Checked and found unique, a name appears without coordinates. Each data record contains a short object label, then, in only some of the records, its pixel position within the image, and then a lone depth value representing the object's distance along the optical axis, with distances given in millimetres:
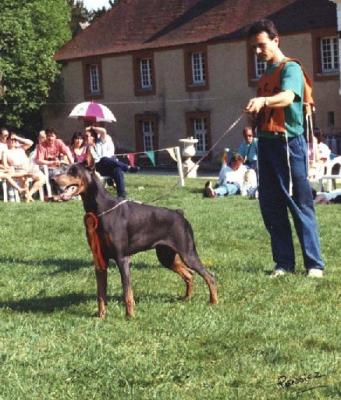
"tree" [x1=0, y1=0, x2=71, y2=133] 44312
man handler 8148
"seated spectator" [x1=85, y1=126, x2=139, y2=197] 17891
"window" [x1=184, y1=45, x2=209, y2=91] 42000
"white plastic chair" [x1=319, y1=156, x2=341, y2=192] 19117
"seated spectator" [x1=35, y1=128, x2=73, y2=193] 19156
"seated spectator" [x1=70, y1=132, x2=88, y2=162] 19438
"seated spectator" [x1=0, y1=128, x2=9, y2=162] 19234
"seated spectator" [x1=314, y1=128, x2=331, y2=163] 19541
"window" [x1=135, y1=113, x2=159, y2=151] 44594
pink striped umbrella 23512
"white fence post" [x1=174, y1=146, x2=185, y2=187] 20172
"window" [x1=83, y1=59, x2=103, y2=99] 46625
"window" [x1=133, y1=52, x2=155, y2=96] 44188
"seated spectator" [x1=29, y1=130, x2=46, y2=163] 19409
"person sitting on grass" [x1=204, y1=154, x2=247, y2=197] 19250
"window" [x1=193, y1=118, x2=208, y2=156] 42781
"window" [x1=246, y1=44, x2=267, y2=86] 39594
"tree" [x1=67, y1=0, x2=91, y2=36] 56844
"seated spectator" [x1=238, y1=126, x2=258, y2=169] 17703
